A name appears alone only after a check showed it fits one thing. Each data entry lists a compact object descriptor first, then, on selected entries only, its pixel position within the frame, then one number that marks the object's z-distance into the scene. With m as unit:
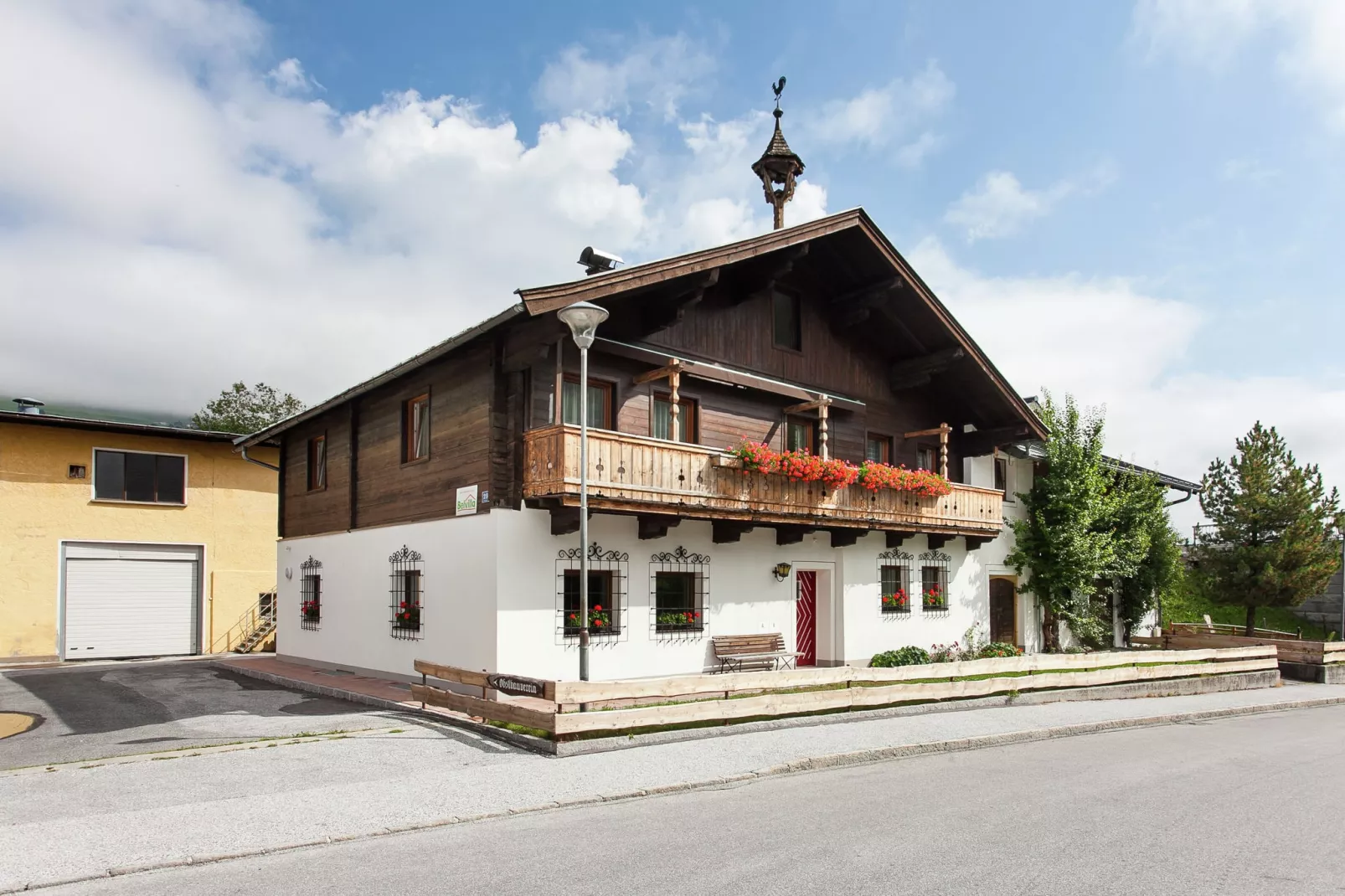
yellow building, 24.47
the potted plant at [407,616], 17.05
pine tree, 30.72
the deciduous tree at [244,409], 56.16
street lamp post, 11.74
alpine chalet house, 15.15
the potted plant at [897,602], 21.42
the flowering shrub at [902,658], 19.89
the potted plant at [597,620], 15.66
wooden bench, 17.59
